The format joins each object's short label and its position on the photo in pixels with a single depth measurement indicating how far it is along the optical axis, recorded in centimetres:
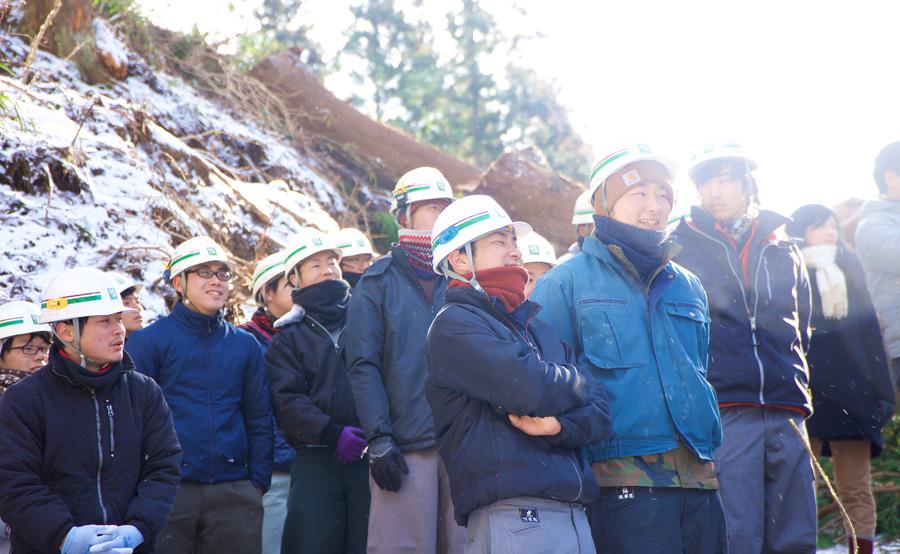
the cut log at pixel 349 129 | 1183
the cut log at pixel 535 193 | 1038
